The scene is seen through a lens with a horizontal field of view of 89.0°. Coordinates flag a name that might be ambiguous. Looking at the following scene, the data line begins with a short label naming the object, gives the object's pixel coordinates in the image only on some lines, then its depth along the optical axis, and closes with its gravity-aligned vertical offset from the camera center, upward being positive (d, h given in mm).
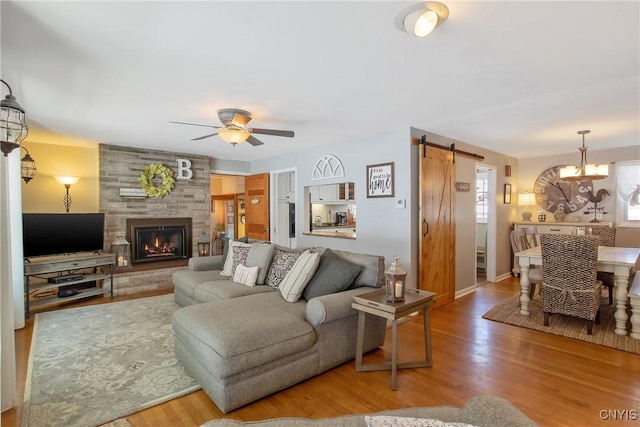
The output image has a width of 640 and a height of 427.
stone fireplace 5129 +89
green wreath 5402 +537
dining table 3238 -638
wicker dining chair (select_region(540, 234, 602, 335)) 3225 -665
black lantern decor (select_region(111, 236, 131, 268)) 5117 -629
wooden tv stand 4133 -930
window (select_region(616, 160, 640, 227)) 5332 +304
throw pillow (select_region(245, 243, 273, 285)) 3562 -523
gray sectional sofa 2088 -827
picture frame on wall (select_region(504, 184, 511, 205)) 5965 +322
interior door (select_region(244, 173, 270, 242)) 6324 +102
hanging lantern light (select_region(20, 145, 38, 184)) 4297 +575
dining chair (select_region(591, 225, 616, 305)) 4688 -327
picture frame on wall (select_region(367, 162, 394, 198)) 4172 +412
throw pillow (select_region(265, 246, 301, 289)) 3362 -582
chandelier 4234 +529
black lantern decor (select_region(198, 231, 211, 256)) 5887 -602
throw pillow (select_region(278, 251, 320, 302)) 2941 -609
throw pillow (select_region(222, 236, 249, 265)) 4254 -479
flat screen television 4332 -308
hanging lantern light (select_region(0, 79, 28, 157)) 1805 +489
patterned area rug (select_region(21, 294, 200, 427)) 2131 -1285
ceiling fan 3232 +836
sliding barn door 4066 -165
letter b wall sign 5770 +746
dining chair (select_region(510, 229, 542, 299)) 4133 -548
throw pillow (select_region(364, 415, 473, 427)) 878 -581
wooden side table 2363 -749
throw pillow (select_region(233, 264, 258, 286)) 3497 -700
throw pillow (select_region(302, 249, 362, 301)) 2861 -592
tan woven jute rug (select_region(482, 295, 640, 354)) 3148 -1257
